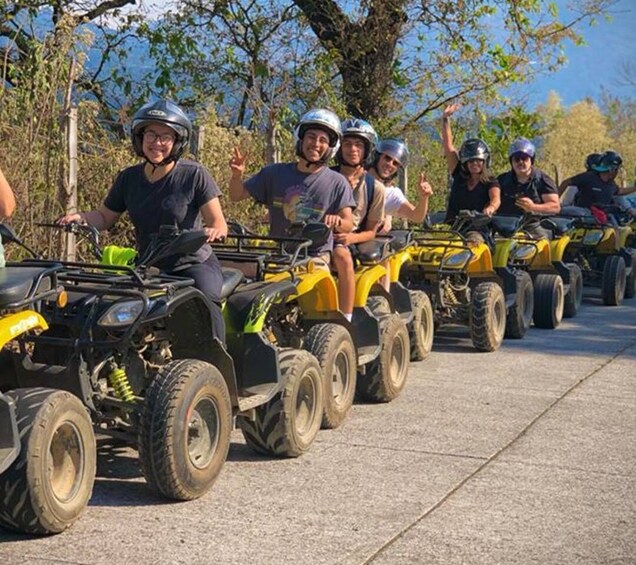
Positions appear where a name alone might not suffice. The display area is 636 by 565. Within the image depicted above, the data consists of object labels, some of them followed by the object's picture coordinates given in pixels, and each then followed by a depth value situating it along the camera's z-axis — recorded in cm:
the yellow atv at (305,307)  795
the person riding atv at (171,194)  698
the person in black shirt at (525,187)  1395
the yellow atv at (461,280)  1187
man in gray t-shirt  878
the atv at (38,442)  544
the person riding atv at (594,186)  1741
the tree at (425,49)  1767
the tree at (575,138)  4085
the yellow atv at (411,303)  1067
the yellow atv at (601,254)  1655
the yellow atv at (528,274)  1302
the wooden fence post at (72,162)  1030
